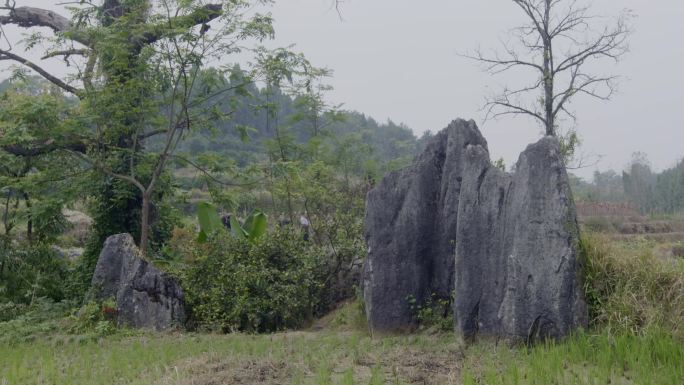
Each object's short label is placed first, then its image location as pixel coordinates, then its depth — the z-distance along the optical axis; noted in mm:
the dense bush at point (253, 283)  10289
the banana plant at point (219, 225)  11352
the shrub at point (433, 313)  8469
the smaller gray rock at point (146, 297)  10305
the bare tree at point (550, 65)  16203
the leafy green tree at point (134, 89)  11727
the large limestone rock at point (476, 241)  6980
